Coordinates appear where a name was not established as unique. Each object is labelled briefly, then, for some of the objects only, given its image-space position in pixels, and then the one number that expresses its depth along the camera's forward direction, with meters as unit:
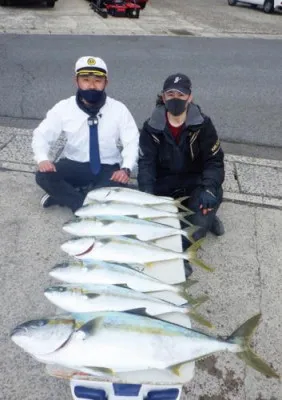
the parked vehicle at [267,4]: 19.70
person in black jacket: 3.94
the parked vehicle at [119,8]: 16.86
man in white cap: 4.34
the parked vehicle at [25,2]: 16.88
